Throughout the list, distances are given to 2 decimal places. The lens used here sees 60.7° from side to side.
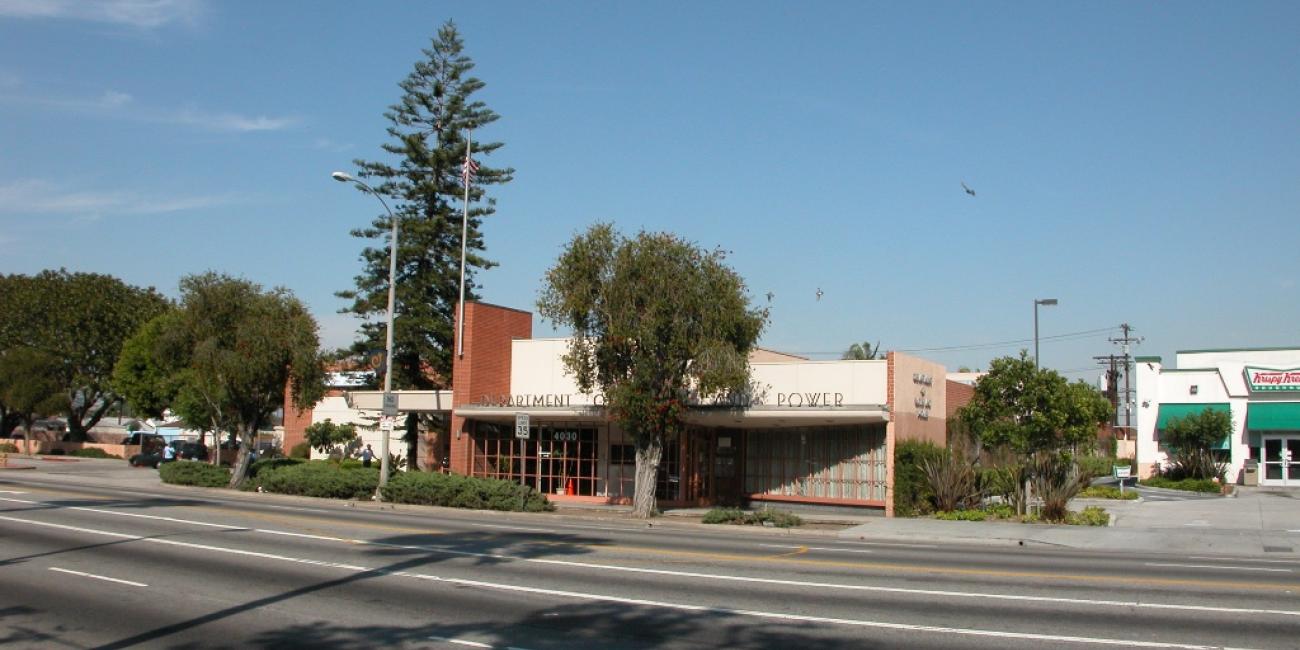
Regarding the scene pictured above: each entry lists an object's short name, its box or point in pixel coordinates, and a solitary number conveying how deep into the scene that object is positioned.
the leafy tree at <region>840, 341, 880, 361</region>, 77.56
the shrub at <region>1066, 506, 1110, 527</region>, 28.66
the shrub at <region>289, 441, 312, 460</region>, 63.19
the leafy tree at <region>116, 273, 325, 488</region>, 35.81
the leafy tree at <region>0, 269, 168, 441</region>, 68.31
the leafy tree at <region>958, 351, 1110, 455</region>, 29.28
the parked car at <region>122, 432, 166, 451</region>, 66.25
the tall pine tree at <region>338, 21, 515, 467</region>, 50.56
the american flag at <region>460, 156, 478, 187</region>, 41.75
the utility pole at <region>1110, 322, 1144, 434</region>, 86.44
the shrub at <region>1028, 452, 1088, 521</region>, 29.66
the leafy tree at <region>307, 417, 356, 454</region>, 61.78
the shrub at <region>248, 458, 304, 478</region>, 38.78
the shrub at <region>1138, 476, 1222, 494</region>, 42.44
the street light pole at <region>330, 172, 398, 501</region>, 33.22
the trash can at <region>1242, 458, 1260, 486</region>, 46.31
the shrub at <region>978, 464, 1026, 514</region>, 30.31
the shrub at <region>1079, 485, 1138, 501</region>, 39.85
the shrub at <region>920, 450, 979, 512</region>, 30.62
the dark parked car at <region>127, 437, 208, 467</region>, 59.62
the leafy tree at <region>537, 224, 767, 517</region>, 28.67
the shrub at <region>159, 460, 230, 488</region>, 38.12
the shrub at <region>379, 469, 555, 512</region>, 31.00
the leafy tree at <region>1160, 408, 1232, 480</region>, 45.75
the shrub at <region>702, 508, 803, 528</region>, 27.70
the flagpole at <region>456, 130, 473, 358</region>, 36.94
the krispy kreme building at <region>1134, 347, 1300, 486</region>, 46.41
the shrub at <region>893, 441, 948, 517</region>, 30.88
